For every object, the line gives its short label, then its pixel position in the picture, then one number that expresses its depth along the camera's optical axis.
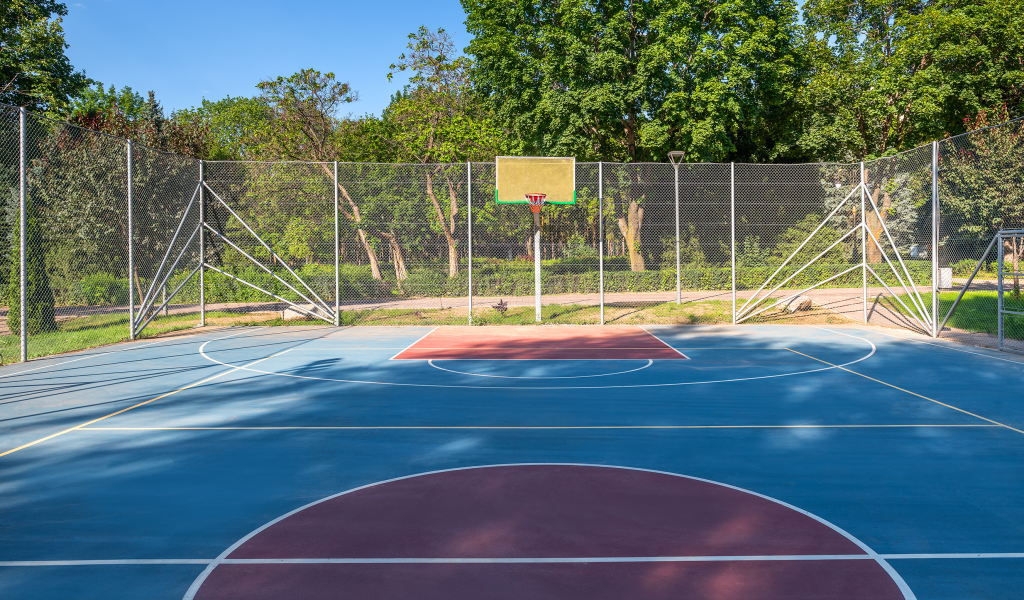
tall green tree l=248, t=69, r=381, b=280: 27.20
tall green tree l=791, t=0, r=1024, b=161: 21.80
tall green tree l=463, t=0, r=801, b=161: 21.72
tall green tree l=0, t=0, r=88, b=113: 20.33
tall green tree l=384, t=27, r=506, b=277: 26.56
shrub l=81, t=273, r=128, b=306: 14.93
